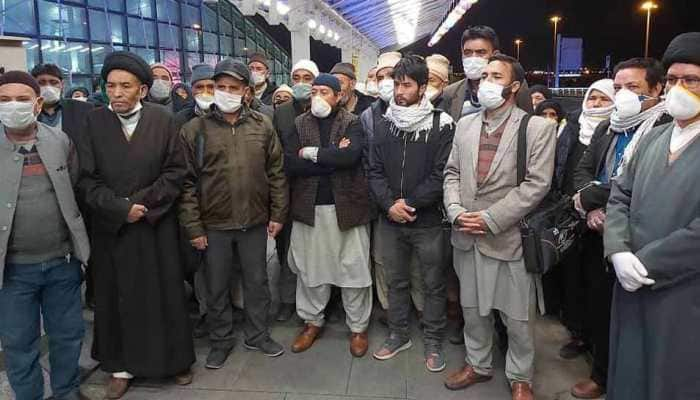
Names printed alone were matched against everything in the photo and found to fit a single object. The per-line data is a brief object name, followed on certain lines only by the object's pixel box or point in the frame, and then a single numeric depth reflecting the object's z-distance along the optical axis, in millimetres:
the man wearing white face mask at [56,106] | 3717
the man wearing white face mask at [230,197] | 3143
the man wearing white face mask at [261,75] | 4910
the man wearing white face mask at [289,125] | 3695
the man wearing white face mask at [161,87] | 4430
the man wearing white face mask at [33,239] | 2510
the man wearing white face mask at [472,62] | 3424
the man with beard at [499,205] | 2707
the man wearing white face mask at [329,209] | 3354
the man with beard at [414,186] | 3082
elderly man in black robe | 2812
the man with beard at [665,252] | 1898
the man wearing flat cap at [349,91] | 4219
